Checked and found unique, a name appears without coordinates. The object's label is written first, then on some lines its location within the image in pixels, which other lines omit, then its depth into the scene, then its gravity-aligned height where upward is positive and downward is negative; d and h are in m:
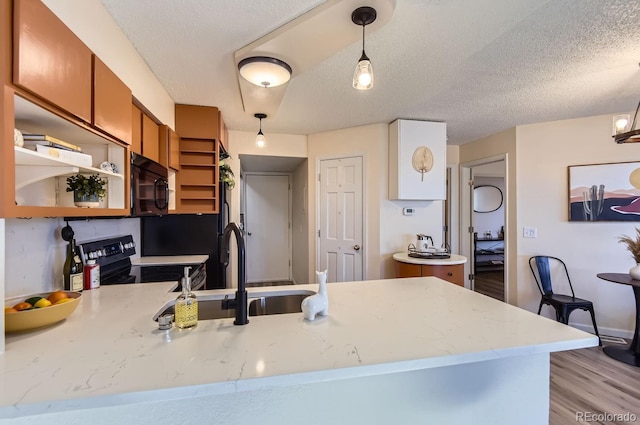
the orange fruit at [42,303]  1.06 -0.34
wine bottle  1.51 -0.31
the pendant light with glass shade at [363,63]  1.33 +0.70
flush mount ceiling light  1.76 +0.91
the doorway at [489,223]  5.83 -0.22
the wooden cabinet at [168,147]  2.38 +0.57
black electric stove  1.84 -0.42
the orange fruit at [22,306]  1.02 -0.34
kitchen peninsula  0.73 -0.43
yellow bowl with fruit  0.96 -0.35
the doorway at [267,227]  5.18 -0.26
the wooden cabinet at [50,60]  0.85 +0.53
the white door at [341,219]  3.57 -0.08
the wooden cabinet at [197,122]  2.82 +0.92
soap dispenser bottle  1.03 -0.35
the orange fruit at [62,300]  1.10 -0.34
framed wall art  3.00 +0.23
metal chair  2.88 -0.90
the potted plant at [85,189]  1.28 +0.11
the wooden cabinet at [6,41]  0.80 +0.49
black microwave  1.67 +0.18
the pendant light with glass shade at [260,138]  3.05 +0.83
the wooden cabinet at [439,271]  2.95 -0.60
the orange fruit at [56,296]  1.14 -0.34
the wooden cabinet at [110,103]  1.26 +0.54
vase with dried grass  2.61 -0.36
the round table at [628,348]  2.51 -1.25
